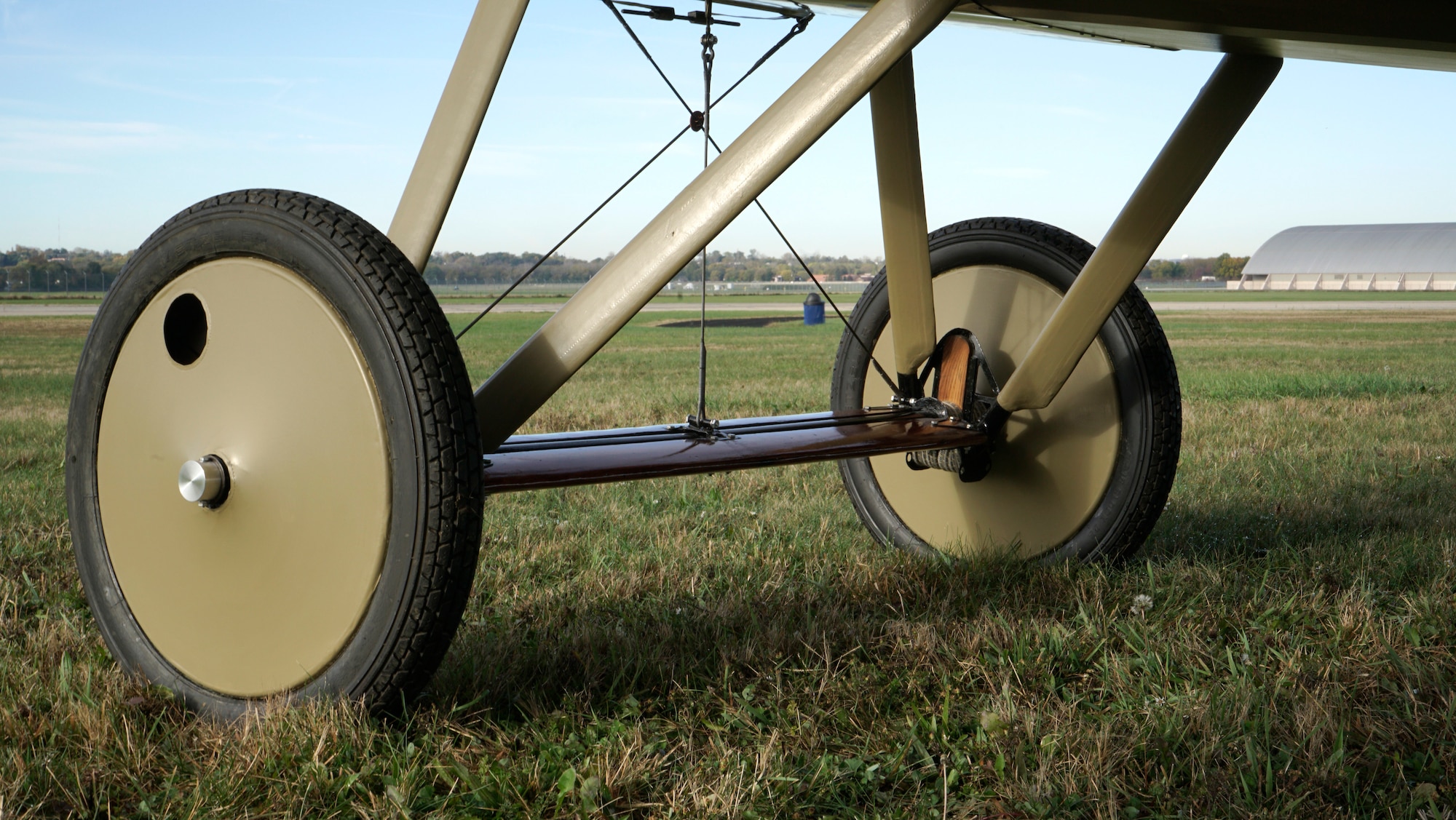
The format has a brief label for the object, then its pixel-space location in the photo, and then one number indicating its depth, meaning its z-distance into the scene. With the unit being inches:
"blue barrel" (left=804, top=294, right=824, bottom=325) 1243.2
